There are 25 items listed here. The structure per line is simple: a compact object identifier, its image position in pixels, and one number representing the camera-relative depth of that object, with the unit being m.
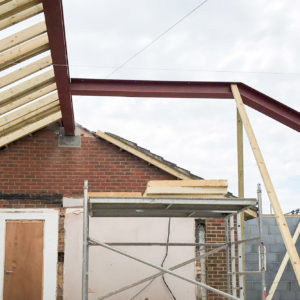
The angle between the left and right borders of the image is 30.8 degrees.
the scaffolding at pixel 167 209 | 7.25
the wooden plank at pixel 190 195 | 7.61
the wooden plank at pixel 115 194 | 11.88
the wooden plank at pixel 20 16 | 7.30
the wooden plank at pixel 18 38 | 7.82
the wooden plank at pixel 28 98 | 9.89
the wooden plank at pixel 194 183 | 7.62
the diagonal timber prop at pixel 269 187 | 7.02
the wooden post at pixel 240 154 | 9.48
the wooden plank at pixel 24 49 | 8.09
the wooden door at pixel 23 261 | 11.28
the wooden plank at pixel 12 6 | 6.88
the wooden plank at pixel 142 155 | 12.13
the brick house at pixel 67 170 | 11.87
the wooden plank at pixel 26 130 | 11.76
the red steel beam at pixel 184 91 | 9.68
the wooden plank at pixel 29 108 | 10.39
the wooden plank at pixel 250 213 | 11.82
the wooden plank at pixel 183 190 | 7.52
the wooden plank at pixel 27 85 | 9.29
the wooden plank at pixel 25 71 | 8.76
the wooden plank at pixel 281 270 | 12.10
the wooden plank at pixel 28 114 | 10.52
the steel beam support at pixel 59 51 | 6.68
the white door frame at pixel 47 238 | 11.33
